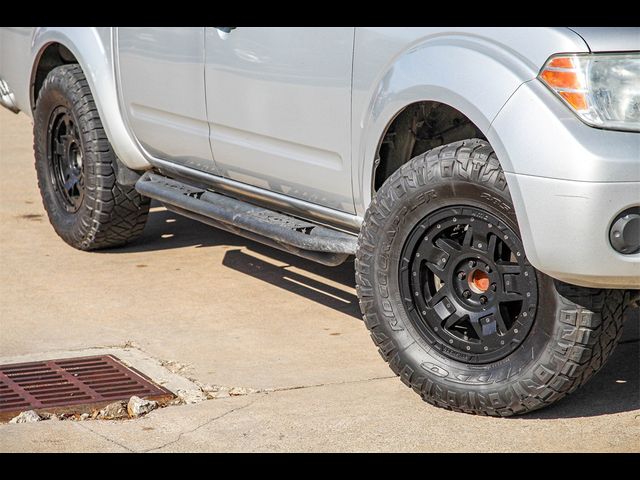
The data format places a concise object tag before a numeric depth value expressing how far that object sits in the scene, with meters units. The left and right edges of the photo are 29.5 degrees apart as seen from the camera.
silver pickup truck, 3.91
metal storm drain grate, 4.60
